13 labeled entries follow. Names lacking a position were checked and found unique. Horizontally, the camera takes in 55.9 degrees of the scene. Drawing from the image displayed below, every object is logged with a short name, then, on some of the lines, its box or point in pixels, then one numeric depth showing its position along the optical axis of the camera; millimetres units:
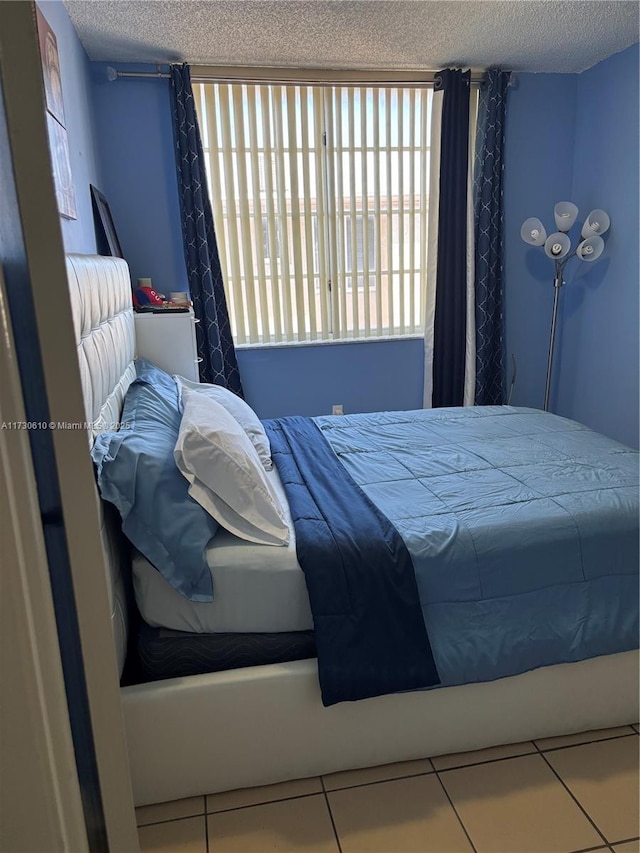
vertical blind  3760
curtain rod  3553
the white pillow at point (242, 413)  2322
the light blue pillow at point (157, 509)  1506
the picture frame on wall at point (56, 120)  2301
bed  1530
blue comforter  1627
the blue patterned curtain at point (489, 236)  3891
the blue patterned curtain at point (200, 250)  3555
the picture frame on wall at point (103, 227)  3223
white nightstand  3207
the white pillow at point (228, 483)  1628
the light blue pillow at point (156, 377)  2422
